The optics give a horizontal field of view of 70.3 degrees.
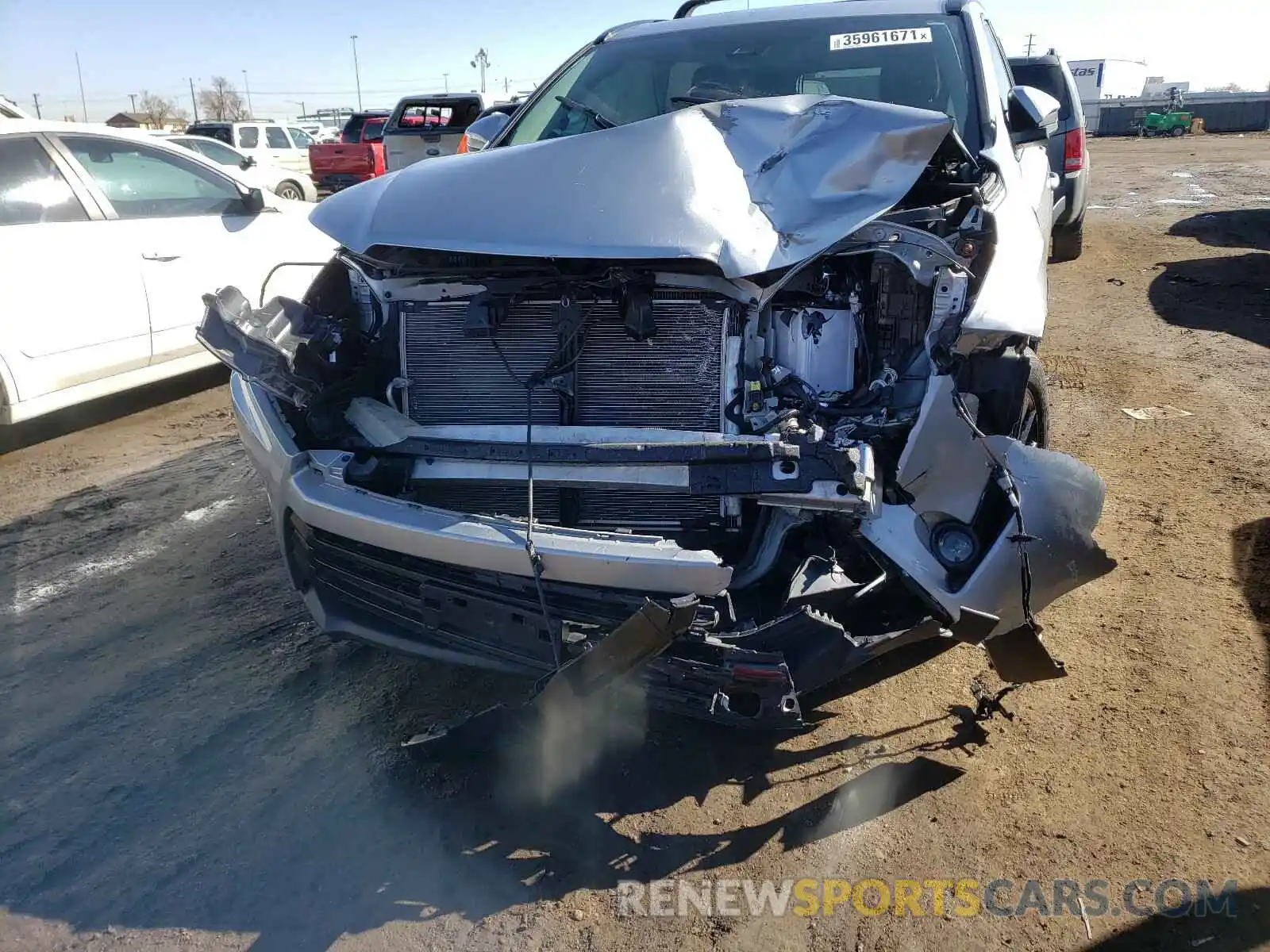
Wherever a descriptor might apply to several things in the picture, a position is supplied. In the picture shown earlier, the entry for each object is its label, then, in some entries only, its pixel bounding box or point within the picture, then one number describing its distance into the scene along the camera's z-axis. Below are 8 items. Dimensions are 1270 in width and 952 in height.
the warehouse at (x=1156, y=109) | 33.22
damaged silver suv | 2.36
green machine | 32.81
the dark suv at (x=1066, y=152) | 7.50
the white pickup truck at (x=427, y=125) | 13.65
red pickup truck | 16.30
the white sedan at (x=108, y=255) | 5.12
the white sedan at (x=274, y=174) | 11.89
